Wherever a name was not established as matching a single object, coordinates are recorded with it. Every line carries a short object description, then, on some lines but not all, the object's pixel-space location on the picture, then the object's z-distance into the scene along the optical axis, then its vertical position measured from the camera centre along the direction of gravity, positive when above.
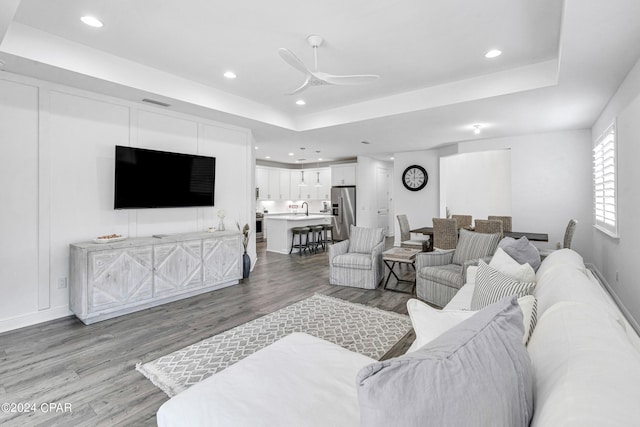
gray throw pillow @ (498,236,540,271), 2.46 -0.34
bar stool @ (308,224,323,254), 7.65 -0.71
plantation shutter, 3.64 +0.36
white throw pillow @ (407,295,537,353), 1.25 -0.46
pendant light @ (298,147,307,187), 10.99 +1.25
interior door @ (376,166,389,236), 9.83 +0.46
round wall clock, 7.87 +0.83
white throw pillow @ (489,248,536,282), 2.01 -0.40
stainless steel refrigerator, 9.55 -0.01
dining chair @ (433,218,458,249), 5.07 -0.39
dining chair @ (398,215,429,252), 6.01 -0.63
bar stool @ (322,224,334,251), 8.02 -0.64
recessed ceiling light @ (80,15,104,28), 2.74 +1.69
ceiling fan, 2.95 +1.29
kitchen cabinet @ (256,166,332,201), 10.22 +0.88
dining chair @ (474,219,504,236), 4.91 -0.27
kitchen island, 7.46 -0.48
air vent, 4.03 +1.43
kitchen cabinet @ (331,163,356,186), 9.66 +1.13
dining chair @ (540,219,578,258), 4.51 -0.36
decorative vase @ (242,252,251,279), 5.14 -0.93
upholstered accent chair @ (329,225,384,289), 4.53 -0.74
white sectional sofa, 0.64 -0.46
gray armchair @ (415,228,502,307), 3.60 -0.70
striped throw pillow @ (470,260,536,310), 1.70 -0.44
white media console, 3.34 -0.75
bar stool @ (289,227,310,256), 7.26 -0.67
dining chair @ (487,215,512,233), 5.87 -0.25
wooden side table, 4.30 -0.66
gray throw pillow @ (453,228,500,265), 3.68 -0.44
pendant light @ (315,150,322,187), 10.72 +1.21
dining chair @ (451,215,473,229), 6.57 -0.24
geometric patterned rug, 2.43 -1.22
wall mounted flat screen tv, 3.89 +0.43
